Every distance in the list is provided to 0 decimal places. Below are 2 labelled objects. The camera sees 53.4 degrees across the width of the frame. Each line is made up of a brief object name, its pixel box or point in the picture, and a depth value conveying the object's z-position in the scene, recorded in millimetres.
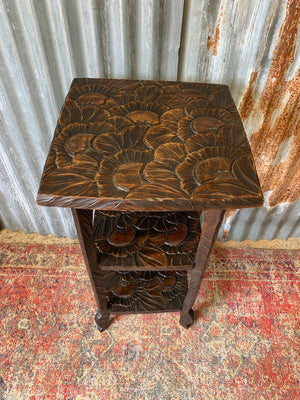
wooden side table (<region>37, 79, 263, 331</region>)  783
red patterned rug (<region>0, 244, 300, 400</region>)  1397
